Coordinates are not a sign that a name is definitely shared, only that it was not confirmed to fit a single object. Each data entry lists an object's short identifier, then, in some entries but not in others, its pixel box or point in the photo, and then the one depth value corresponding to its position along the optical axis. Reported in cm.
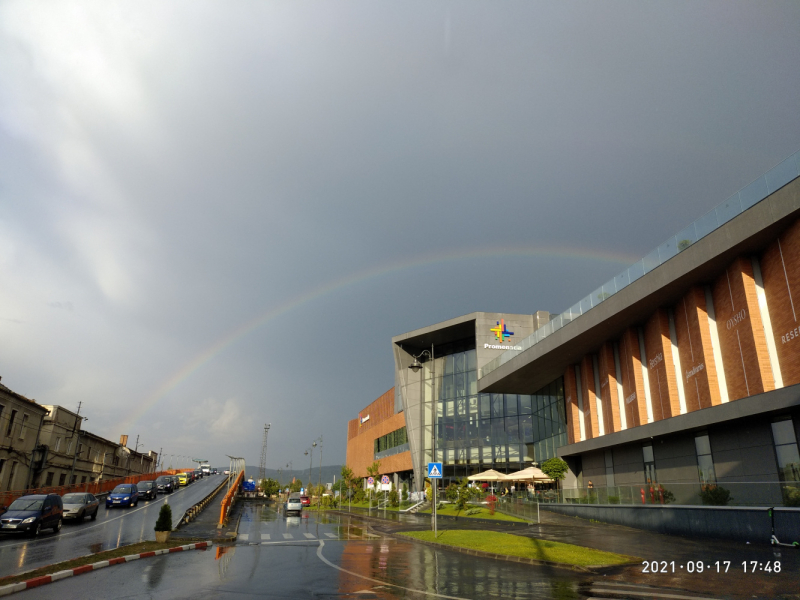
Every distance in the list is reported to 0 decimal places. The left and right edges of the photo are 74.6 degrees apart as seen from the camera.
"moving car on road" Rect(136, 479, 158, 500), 4816
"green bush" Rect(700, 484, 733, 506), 2158
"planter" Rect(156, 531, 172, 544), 1994
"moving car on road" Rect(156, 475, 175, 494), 6025
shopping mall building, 2116
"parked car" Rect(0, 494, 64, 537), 2155
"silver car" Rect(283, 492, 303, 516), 4638
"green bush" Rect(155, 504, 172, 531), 2010
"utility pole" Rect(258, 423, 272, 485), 13000
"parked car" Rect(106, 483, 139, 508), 4003
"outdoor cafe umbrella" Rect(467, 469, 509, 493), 4205
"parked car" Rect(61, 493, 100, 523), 2877
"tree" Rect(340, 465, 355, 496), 7106
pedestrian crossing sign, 2367
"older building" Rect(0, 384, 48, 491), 4516
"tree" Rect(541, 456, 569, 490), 3975
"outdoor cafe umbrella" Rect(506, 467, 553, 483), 4012
